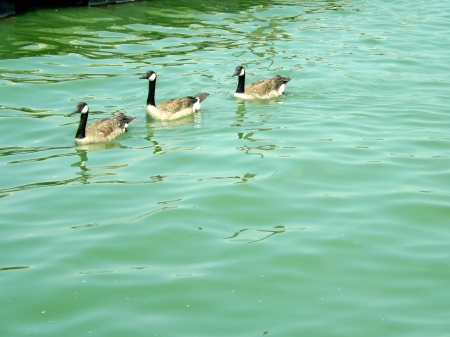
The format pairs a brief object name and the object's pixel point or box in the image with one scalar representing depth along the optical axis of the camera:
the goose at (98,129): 12.19
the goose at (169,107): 13.48
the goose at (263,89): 14.60
